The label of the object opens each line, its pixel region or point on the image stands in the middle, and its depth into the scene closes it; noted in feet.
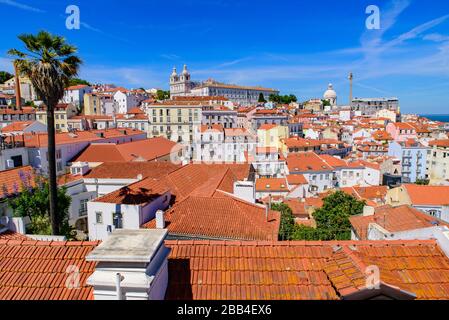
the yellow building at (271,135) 227.40
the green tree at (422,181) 198.37
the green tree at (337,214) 90.33
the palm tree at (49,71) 41.78
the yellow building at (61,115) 254.06
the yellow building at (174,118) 244.83
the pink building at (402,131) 295.69
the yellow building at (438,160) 206.49
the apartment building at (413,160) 214.90
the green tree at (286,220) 82.84
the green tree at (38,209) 49.21
